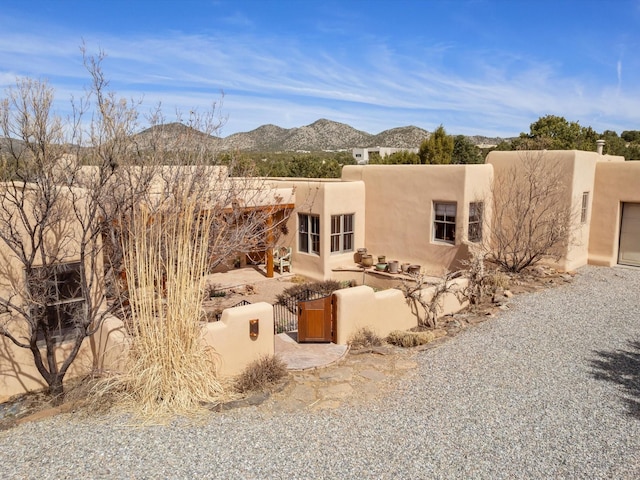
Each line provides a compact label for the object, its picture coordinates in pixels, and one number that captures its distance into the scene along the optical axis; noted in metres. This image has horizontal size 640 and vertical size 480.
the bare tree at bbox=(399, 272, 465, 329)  11.78
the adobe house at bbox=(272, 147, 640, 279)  16.62
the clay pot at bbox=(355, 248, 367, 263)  18.42
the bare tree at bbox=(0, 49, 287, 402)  7.60
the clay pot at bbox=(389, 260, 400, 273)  17.23
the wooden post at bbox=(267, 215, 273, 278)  17.48
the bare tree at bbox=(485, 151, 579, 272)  16.05
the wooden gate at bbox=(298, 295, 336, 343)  10.40
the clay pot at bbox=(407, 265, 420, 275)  17.15
